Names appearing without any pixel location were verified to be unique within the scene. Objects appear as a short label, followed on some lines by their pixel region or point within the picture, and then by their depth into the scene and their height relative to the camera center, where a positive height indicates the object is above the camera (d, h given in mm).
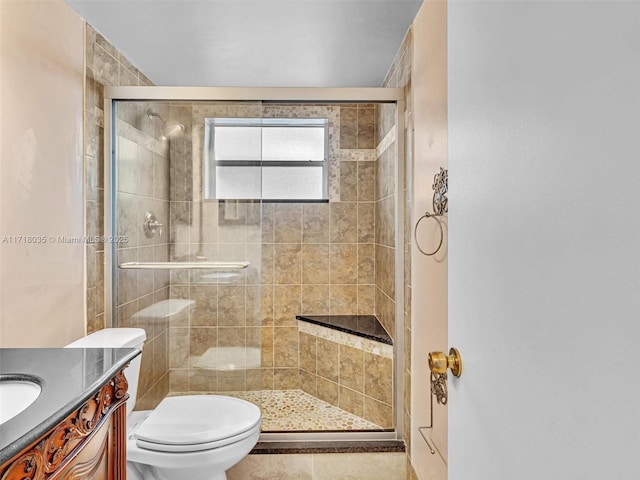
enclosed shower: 2264 +53
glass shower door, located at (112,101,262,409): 2264 -52
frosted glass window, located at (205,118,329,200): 3484 +684
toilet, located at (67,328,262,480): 1771 -826
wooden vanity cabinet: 735 -410
